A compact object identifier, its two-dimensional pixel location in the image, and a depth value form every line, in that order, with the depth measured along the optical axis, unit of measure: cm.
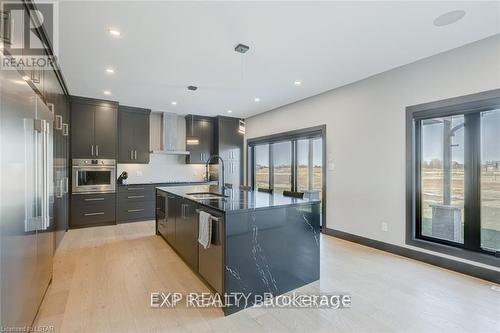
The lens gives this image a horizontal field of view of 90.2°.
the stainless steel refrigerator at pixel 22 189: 147
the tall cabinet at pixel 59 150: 324
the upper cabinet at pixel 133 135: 592
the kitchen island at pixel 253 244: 229
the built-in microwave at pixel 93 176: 521
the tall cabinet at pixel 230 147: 717
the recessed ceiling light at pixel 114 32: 267
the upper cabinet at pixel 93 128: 527
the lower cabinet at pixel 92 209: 518
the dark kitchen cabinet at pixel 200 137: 699
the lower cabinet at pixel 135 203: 568
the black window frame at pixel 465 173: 297
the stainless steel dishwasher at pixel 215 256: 230
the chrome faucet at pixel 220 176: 700
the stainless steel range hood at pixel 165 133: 657
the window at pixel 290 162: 527
